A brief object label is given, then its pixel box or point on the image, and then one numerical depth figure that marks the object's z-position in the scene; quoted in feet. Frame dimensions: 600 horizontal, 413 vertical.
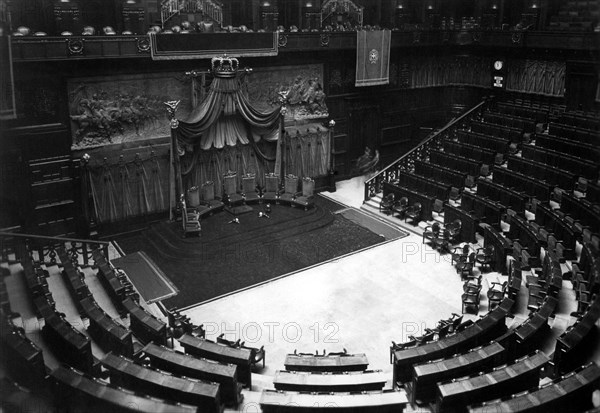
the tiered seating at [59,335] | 38.93
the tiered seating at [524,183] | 63.54
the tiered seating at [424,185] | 71.56
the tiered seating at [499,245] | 57.00
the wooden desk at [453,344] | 39.63
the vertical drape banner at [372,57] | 82.23
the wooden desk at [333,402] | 33.37
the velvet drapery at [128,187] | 65.91
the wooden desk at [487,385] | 34.68
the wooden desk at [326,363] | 39.47
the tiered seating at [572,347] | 38.04
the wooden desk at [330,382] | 36.29
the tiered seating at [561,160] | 63.00
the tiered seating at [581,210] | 51.88
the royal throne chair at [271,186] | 79.41
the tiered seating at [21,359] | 34.51
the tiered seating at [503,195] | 63.93
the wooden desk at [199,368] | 36.81
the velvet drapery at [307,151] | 81.46
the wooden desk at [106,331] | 41.27
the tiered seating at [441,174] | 73.41
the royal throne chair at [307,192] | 76.69
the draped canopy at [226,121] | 70.95
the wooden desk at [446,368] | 37.06
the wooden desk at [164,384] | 34.37
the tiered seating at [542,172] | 63.37
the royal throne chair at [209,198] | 74.38
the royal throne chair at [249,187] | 78.26
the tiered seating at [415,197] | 70.79
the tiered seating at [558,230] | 54.54
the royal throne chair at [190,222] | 67.21
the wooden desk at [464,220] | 63.77
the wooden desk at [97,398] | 32.04
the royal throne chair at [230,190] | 76.59
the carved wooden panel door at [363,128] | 87.76
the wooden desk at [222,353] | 39.60
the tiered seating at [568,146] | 65.08
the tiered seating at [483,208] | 64.28
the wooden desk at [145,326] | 43.42
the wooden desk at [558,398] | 32.45
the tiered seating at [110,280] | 50.03
